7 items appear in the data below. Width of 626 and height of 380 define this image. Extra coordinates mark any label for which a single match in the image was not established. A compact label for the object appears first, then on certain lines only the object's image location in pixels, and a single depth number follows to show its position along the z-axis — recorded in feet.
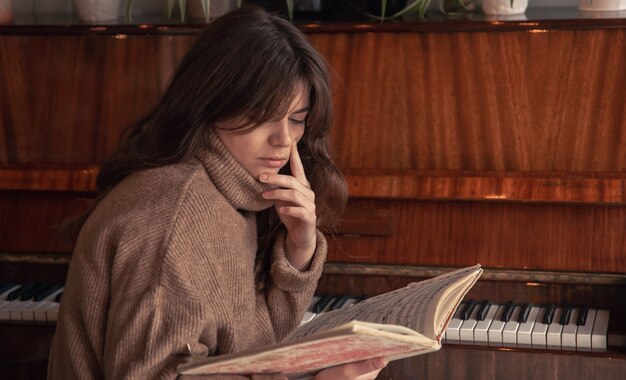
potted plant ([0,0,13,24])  9.99
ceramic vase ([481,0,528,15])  9.14
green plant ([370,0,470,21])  9.24
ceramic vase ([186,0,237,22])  10.02
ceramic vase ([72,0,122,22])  10.00
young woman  5.47
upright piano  8.38
